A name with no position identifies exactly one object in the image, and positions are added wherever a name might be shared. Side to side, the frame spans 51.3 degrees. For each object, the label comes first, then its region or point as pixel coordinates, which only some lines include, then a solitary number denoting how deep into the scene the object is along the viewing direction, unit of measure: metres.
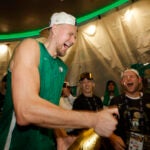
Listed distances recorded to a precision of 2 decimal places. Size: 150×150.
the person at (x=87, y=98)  2.36
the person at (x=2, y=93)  2.60
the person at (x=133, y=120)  1.85
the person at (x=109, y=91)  2.91
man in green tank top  0.71
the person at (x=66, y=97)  2.68
